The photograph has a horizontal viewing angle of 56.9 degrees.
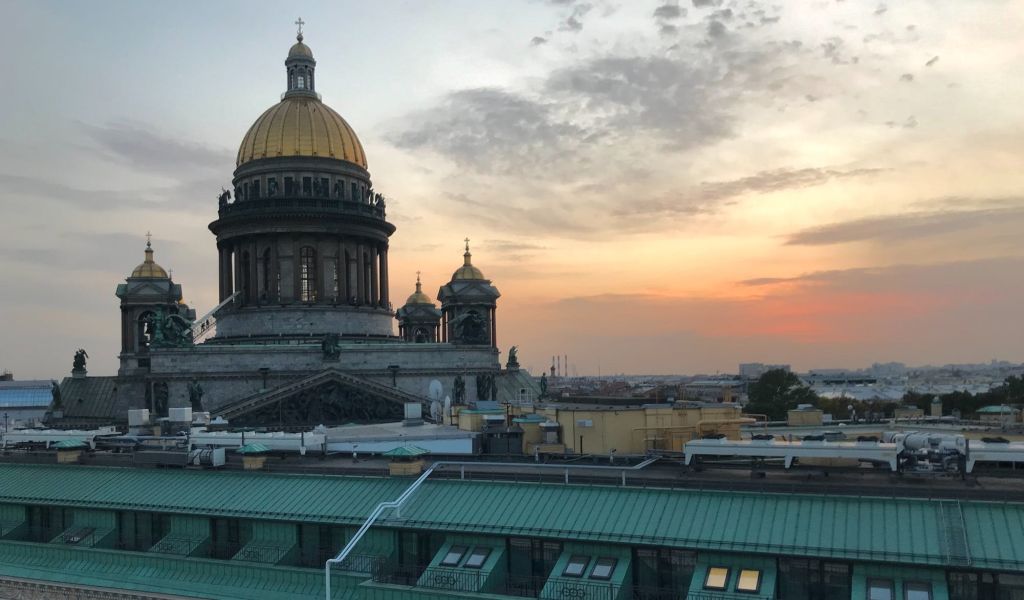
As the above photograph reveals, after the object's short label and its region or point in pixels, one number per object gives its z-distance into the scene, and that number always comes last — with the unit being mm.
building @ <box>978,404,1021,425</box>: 63250
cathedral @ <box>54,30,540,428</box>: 77938
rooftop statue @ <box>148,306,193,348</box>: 78625
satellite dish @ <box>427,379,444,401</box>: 76062
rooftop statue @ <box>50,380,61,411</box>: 93250
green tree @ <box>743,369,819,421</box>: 109125
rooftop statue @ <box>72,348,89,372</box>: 102562
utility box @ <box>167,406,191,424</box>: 49000
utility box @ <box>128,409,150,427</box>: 50250
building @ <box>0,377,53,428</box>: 115000
